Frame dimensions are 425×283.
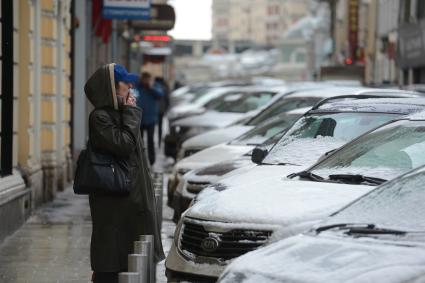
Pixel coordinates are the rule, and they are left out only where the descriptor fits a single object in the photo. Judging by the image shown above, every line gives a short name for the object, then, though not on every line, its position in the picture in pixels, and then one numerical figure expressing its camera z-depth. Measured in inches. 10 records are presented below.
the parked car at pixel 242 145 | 944.1
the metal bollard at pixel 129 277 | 413.7
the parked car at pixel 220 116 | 1495.7
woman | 563.0
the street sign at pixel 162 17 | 1790.1
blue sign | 1374.7
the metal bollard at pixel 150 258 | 493.0
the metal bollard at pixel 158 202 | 646.0
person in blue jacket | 1539.5
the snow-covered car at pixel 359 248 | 373.5
